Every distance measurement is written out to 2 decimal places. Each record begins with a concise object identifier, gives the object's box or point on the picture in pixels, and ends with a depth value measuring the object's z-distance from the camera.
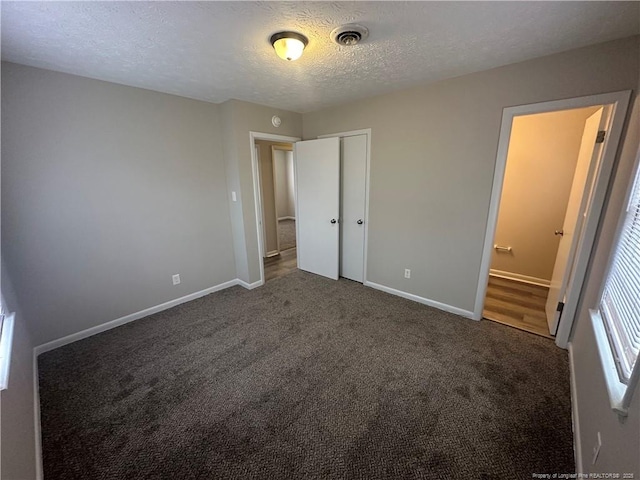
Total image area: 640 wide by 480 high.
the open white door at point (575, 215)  1.99
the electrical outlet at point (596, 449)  1.12
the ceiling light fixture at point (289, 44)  1.57
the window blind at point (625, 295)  1.08
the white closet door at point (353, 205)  3.18
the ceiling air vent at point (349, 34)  1.50
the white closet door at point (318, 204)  3.37
